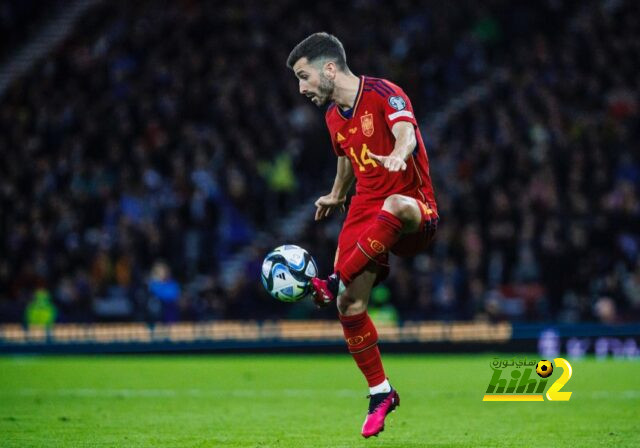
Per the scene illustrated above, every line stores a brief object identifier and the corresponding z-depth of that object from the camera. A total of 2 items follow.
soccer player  15.13
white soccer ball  15.27
